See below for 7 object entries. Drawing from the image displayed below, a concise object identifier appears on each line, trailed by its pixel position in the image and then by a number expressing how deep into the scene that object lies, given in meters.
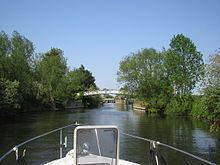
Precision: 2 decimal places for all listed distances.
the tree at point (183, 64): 40.17
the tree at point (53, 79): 49.26
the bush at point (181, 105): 38.55
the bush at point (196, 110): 32.50
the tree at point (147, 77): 42.21
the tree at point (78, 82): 57.62
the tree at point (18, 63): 32.86
